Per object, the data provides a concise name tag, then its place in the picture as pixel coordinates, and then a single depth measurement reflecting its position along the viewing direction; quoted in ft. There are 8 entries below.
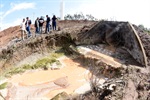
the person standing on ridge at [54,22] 26.24
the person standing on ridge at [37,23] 26.29
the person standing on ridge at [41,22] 25.94
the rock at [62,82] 19.34
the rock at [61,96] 16.30
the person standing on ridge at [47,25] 26.00
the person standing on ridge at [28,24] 25.34
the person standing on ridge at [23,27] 24.95
